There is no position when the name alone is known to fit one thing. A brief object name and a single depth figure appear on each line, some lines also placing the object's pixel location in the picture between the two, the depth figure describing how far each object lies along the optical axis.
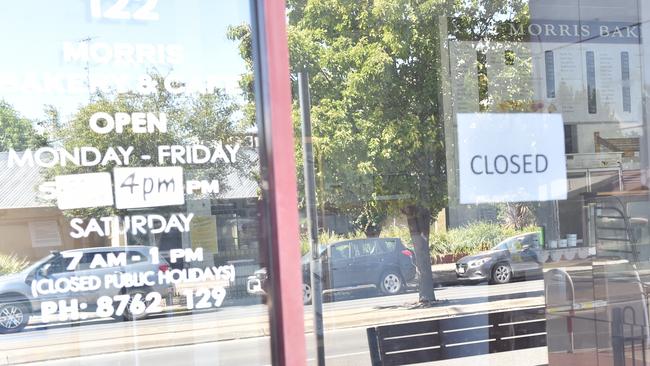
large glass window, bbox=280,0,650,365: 3.31
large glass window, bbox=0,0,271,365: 2.01
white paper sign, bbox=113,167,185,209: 2.06
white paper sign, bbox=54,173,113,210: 2.03
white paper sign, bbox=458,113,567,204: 3.52
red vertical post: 2.15
